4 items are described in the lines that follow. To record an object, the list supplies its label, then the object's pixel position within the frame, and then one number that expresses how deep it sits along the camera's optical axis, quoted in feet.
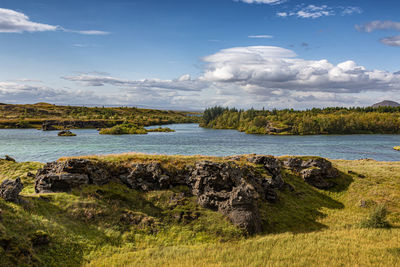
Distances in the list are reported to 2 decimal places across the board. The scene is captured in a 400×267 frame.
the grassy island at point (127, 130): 463.75
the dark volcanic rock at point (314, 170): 126.41
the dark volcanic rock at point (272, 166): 115.03
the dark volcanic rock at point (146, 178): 93.91
